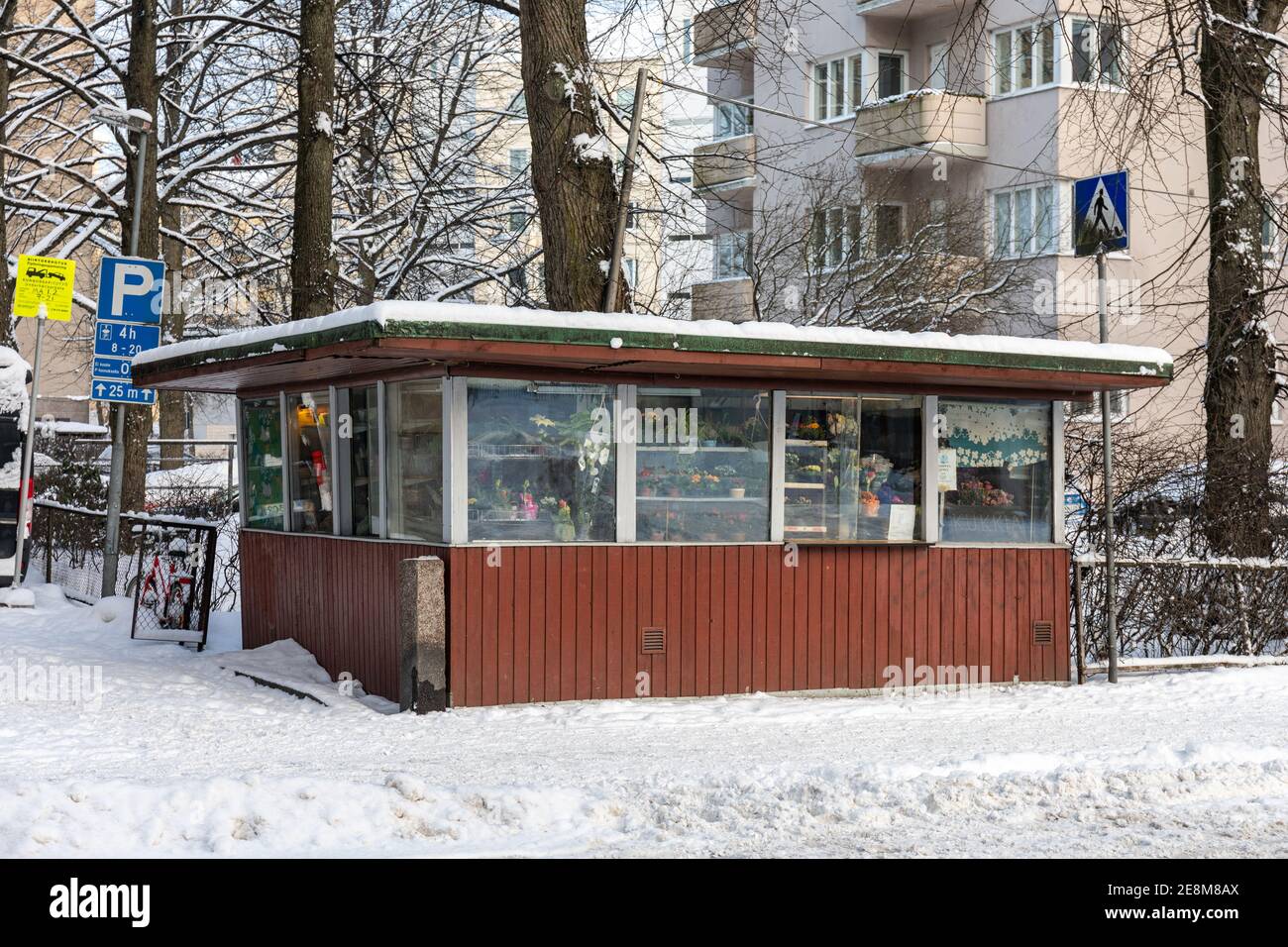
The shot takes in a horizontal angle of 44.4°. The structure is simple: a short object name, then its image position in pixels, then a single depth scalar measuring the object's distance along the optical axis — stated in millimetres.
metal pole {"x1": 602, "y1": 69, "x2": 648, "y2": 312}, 13180
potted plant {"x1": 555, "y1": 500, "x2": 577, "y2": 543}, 11312
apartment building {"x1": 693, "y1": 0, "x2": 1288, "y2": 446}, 29438
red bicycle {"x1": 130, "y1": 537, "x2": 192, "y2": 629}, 14414
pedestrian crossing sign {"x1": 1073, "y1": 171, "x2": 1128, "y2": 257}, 12016
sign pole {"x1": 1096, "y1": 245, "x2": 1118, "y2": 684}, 12068
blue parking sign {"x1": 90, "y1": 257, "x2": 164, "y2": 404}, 15734
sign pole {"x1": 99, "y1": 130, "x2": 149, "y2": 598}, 16781
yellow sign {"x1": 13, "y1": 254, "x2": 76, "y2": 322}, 16828
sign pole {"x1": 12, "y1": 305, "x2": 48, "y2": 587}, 17031
